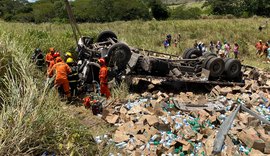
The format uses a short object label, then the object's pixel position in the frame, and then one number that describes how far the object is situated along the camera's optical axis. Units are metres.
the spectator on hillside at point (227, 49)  14.57
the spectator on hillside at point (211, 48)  15.49
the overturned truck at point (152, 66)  7.76
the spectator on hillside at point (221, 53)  13.61
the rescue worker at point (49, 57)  7.75
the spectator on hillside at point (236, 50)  14.51
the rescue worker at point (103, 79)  6.99
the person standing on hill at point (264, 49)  15.04
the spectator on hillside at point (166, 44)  15.53
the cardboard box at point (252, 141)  4.81
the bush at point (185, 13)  38.27
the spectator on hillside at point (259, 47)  15.31
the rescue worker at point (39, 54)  7.69
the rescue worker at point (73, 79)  7.16
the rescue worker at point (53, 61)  7.14
